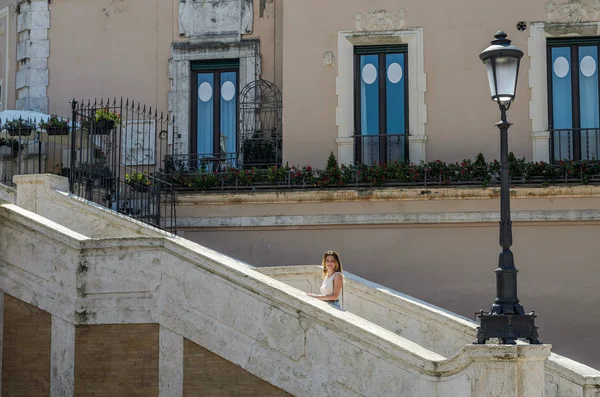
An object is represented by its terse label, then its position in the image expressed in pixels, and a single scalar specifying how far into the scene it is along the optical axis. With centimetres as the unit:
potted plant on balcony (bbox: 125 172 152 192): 1733
